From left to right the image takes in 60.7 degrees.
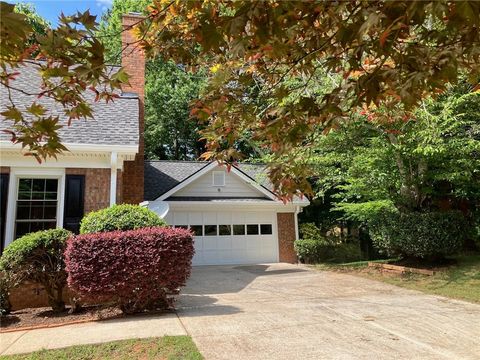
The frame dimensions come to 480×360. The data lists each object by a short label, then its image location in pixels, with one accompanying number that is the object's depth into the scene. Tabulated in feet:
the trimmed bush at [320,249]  55.42
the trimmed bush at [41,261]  23.99
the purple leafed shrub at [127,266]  22.35
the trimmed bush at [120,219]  26.95
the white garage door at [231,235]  56.44
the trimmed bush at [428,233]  40.09
